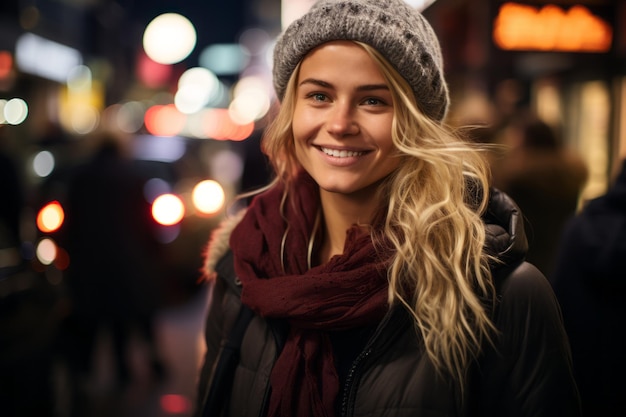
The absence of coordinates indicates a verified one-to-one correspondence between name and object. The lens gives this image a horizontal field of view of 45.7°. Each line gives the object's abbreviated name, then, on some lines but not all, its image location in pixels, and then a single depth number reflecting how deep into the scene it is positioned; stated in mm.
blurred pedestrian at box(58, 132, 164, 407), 5871
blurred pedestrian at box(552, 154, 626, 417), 2785
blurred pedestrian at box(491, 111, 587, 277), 4828
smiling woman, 1987
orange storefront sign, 5578
